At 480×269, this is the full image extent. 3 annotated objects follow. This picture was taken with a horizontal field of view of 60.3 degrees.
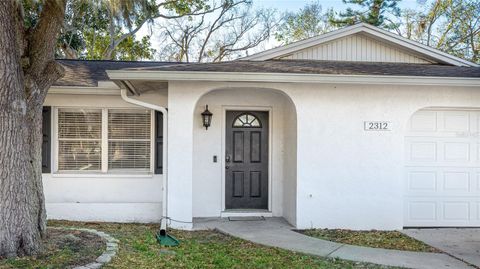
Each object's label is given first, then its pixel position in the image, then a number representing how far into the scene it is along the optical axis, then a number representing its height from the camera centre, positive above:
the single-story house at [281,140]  7.08 -0.03
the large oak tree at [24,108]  4.72 +0.35
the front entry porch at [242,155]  8.19 -0.33
